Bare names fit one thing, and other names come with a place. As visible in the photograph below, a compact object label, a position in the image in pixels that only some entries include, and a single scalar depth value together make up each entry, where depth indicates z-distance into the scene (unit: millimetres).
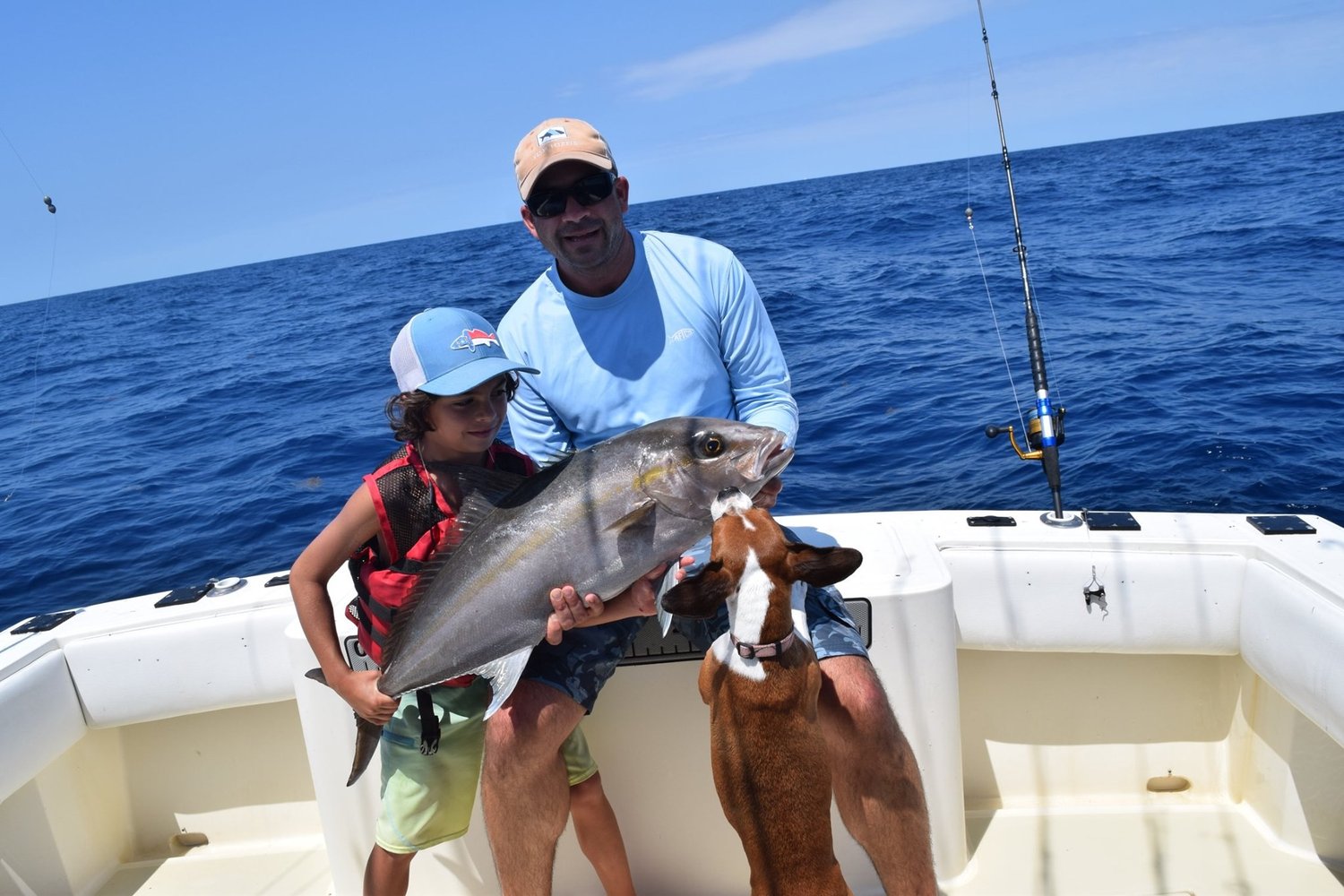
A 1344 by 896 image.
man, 2867
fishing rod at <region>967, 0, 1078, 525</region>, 3877
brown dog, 2480
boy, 2859
